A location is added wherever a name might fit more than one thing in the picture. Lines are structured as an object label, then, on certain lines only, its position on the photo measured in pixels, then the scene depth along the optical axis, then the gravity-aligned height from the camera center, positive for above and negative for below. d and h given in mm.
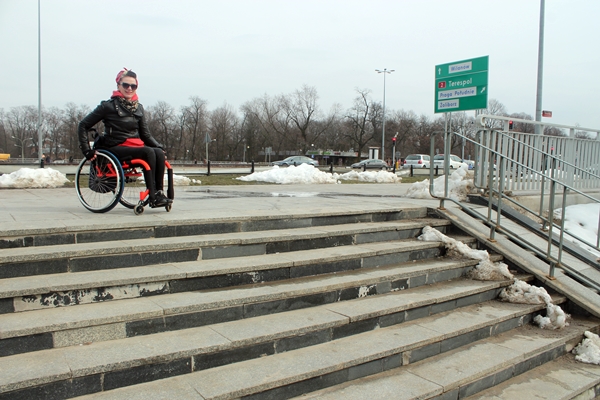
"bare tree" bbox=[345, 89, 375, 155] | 79125 +8601
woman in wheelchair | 5004 +352
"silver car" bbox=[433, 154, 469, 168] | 31041 +858
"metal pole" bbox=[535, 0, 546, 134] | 18078 +4620
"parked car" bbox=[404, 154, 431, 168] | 38431 +1063
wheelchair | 4895 -140
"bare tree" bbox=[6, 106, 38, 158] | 79125 +6629
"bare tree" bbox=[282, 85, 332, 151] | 81000 +9032
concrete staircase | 2727 -1171
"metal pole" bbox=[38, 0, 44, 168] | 35331 +6488
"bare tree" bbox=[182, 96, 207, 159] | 82562 +8239
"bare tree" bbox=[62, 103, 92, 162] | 67812 +5654
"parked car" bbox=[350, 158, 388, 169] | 40250 +715
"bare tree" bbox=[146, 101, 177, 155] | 77000 +7450
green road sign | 9742 +2039
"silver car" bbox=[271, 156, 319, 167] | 42253 +880
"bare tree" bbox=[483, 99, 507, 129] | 86625 +13318
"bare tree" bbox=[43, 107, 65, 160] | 74812 +6020
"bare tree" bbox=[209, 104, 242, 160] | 84875 +7009
